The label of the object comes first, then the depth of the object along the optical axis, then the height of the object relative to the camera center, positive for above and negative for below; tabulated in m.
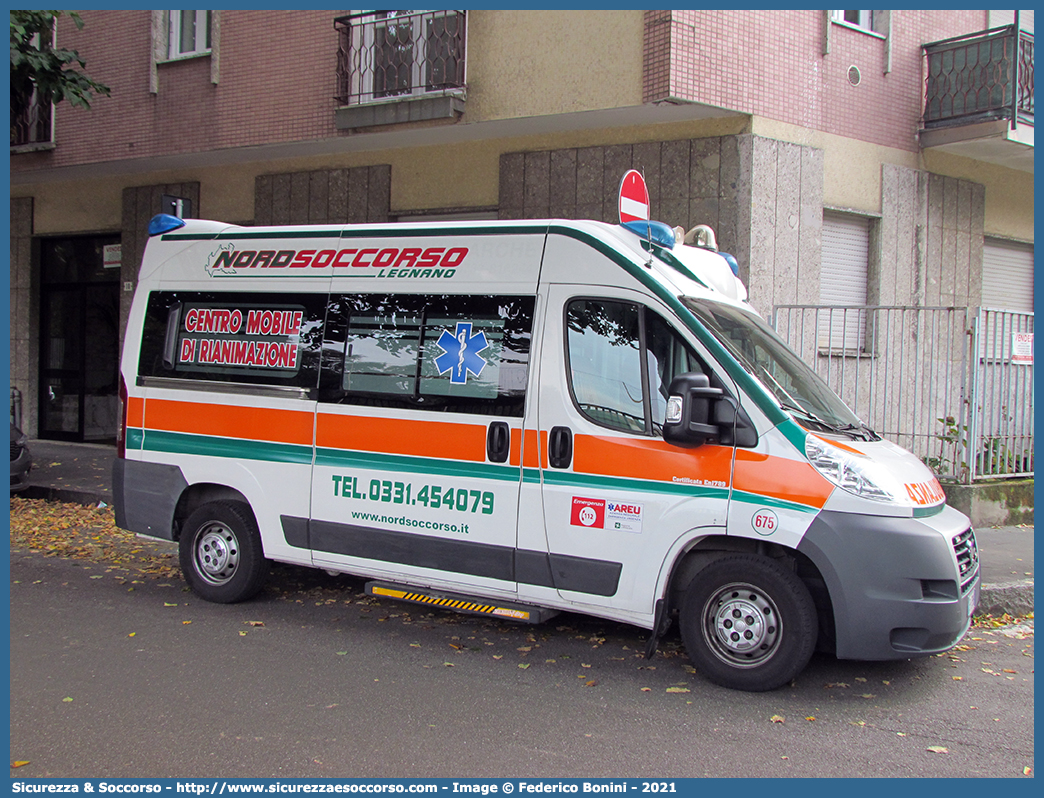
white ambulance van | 5.02 -0.40
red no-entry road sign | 6.58 +1.28
